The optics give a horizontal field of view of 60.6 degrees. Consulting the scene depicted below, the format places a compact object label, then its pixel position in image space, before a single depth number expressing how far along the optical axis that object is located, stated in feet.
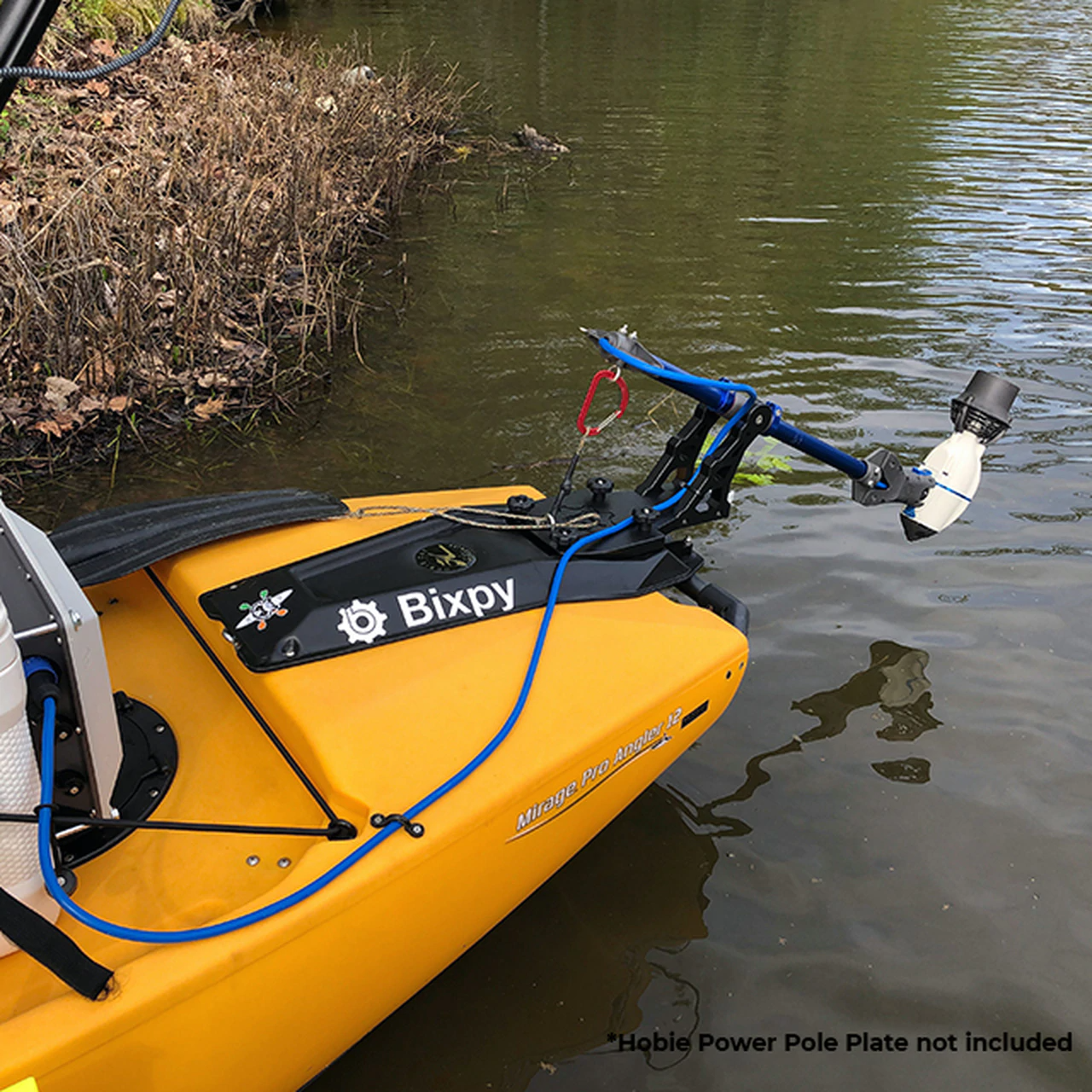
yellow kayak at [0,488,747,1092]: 5.56
